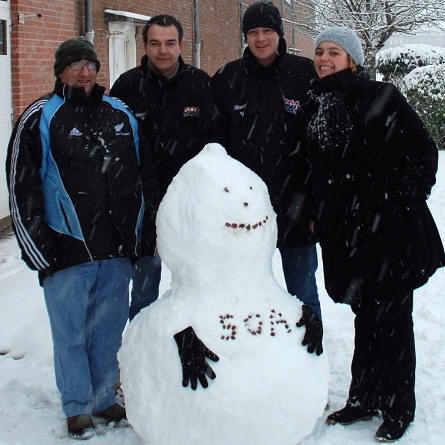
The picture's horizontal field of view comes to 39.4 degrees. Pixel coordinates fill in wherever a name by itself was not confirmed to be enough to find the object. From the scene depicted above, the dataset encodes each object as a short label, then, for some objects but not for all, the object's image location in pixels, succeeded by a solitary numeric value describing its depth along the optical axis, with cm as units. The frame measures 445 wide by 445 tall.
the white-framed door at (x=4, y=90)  746
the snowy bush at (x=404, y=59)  1555
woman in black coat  303
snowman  253
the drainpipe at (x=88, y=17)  943
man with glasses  304
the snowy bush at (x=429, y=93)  1313
